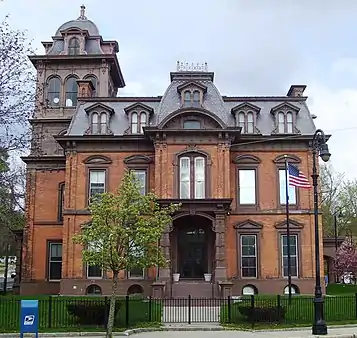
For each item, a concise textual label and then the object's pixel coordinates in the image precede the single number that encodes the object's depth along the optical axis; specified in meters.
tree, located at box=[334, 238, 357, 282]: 53.66
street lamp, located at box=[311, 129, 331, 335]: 18.70
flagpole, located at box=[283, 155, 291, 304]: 31.44
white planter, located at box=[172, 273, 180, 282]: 34.03
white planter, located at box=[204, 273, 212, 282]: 34.31
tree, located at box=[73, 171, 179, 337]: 17.86
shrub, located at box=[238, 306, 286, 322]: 21.14
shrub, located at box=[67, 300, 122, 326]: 20.06
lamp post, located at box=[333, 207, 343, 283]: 59.79
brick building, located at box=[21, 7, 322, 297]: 35.31
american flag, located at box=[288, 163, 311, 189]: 27.03
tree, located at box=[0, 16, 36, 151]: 24.27
